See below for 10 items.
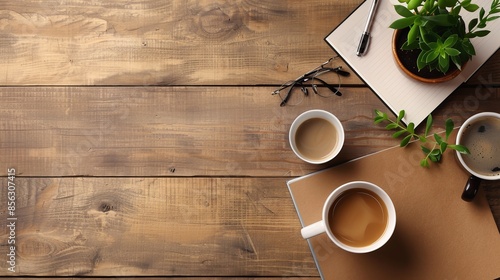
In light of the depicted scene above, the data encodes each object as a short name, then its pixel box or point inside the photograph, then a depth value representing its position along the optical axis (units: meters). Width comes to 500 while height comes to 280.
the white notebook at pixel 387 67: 0.97
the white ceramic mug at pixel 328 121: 0.96
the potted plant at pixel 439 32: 0.82
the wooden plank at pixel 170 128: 0.99
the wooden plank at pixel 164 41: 1.00
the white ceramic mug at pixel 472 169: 0.93
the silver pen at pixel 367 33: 0.98
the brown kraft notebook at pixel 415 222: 0.96
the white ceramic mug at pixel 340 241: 0.90
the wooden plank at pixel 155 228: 0.99
